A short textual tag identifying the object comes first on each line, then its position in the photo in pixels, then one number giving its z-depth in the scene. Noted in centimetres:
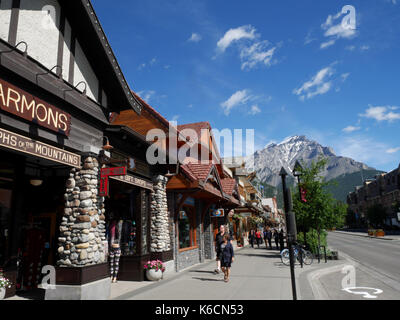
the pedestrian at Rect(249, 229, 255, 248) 2952
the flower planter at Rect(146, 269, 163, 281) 1060
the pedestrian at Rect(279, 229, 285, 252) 2167
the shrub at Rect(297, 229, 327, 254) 1728
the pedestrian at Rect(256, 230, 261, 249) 2903
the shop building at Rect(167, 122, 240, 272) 1321
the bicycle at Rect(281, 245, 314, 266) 1495
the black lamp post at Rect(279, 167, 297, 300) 738
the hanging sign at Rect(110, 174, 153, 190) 959
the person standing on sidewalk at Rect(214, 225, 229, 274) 1162
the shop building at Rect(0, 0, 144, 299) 638
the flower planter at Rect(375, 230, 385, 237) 4090
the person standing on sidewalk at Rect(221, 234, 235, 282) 1047
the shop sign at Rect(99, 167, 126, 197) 829
